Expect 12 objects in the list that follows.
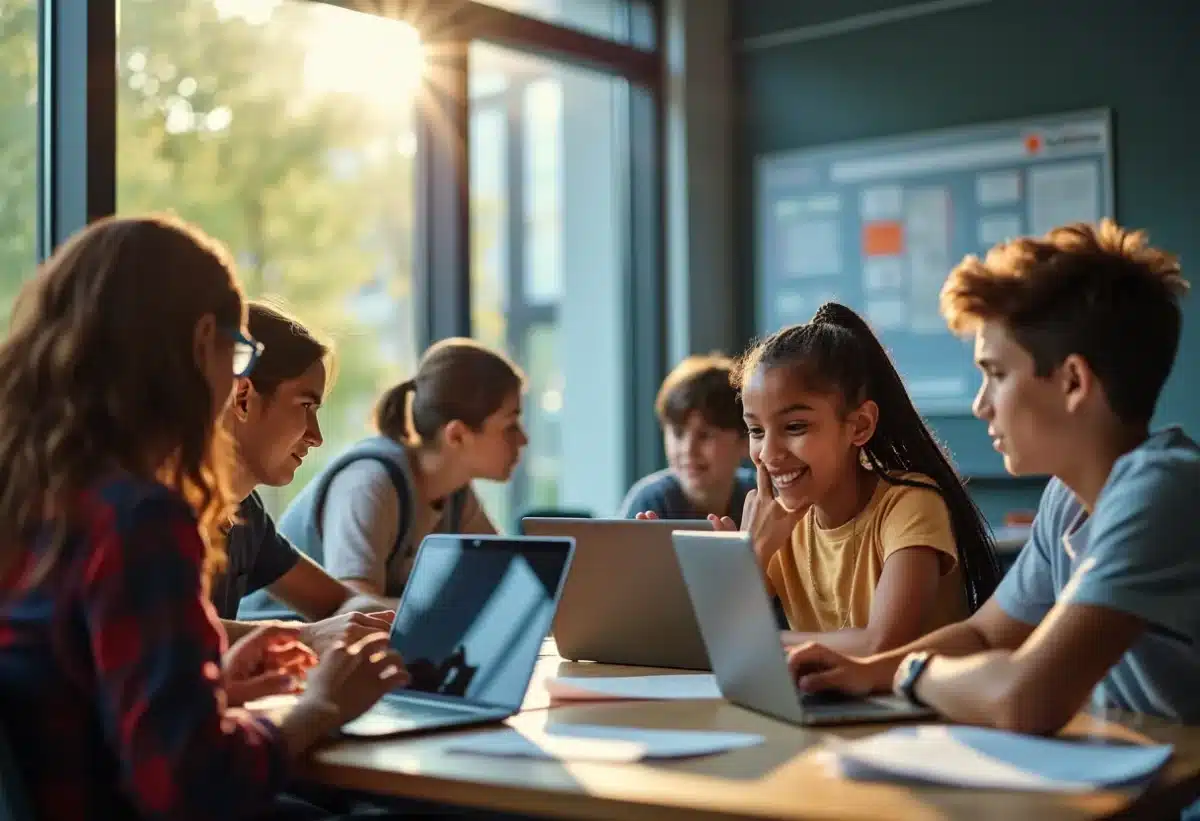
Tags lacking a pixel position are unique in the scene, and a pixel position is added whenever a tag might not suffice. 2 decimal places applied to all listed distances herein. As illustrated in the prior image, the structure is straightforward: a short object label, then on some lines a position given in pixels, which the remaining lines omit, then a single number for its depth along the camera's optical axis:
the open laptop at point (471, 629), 1.55
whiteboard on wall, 4.35
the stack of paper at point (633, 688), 1.67
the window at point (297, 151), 3.47
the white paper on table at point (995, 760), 1.17
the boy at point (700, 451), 3.45
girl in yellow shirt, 2.05
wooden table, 1.11
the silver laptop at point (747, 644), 1.45
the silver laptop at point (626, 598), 1.88
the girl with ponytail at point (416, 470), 2.94
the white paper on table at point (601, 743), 1.33
